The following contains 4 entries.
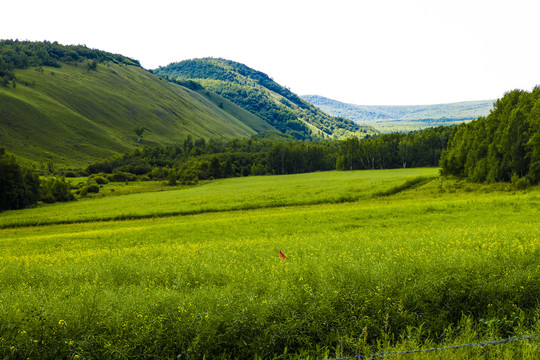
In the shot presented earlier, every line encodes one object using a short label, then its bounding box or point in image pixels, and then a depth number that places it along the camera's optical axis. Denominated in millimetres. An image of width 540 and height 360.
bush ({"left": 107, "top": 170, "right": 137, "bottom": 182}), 140125
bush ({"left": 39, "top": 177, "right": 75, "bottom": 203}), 79150
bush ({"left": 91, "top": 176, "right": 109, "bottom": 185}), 123006
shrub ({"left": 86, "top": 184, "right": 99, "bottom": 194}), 102531
